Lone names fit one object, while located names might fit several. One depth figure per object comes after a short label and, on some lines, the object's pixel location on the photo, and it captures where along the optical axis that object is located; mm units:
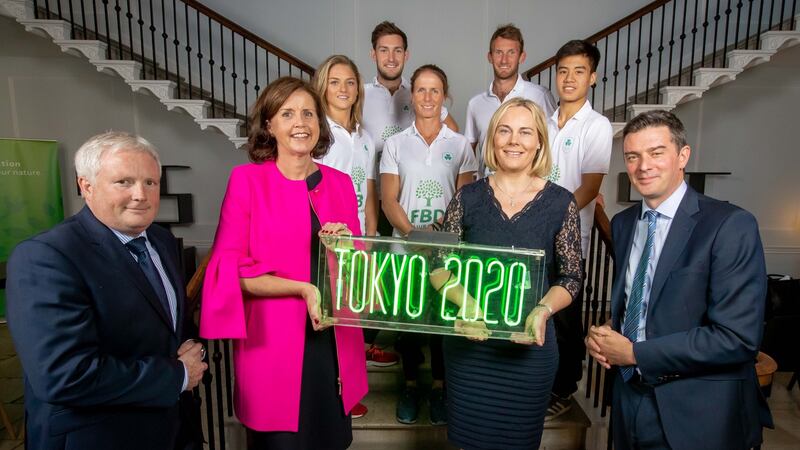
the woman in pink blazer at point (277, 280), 1437
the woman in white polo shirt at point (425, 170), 2357
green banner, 5449
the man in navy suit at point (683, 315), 1282
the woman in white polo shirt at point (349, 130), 2268
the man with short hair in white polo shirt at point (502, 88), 2812
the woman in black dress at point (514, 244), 1550
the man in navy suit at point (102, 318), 1053
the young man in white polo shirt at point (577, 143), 2322
